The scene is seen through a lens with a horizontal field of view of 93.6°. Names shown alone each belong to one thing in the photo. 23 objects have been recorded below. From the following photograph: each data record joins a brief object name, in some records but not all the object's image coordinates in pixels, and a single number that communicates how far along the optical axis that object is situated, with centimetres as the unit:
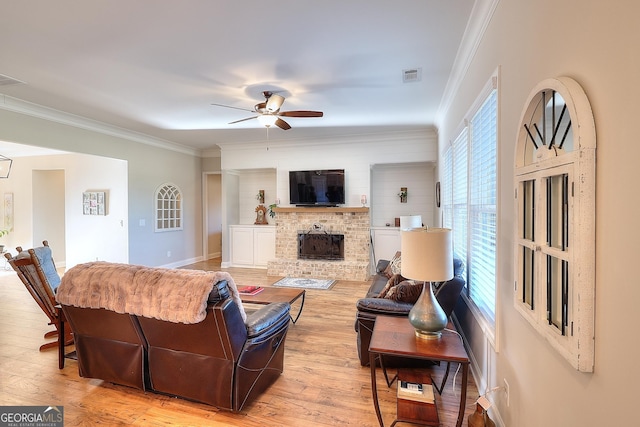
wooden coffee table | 325
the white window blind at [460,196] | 314
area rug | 539
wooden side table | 172
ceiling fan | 357
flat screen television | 610
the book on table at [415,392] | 196
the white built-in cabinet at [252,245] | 690
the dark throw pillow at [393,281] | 293
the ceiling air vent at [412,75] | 319
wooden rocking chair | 270
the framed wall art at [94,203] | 621
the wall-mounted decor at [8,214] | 691
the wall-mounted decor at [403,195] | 632
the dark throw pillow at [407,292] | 255
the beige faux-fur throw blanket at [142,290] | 178
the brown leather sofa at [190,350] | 188
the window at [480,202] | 215
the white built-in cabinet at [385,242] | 611
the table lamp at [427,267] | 182
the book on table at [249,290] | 353
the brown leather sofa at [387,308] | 245
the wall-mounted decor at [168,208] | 651
